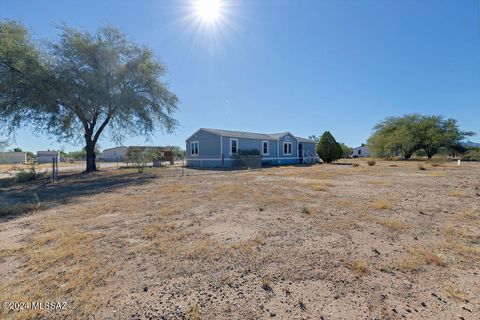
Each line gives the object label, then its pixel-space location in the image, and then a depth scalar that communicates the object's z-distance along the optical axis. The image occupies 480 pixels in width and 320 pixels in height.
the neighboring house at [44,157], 49.64
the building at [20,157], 45.12
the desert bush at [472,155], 28.66
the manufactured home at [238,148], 21.19
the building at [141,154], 16.94
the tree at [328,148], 26.38
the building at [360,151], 63.56
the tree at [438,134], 33.31
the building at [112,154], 60.92
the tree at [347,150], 49.44
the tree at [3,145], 13.54
